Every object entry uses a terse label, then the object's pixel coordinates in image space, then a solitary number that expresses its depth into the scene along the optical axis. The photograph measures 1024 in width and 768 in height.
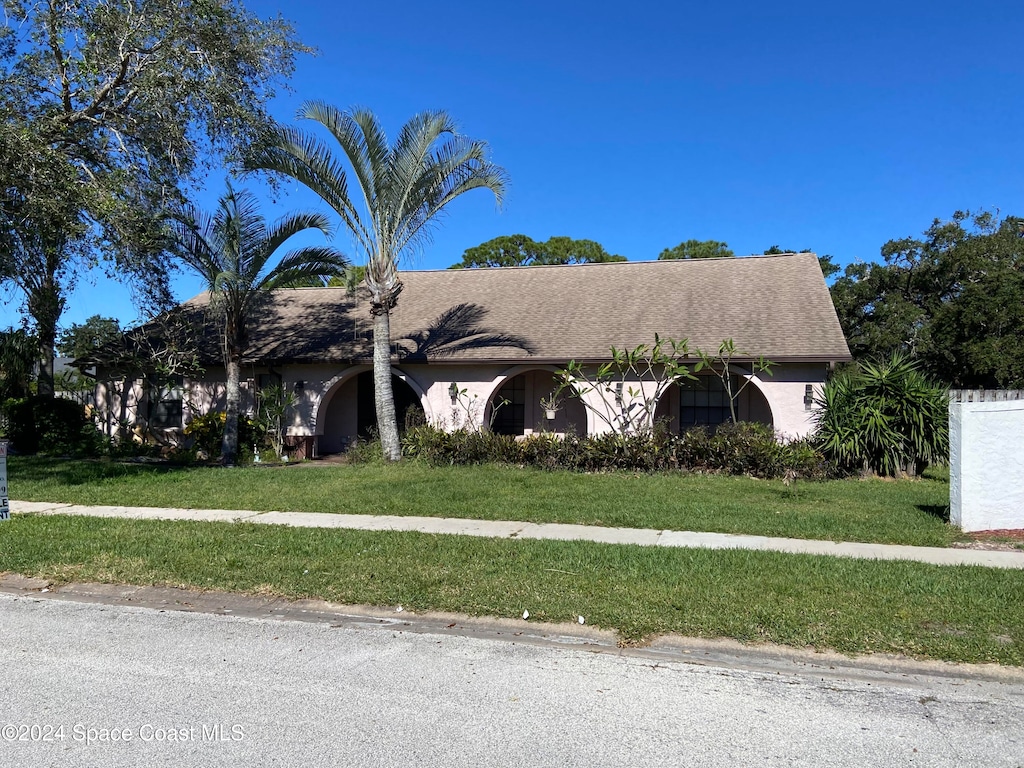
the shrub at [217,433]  18.44
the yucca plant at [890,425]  14.26
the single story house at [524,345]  17.06
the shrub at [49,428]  19.45
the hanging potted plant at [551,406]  17.08
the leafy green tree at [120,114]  12.52
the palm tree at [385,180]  15.08
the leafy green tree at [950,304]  24.14
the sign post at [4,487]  8.59
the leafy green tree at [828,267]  31.43
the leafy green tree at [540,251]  45.69
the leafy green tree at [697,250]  43.62
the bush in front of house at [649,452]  14.06
